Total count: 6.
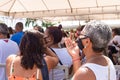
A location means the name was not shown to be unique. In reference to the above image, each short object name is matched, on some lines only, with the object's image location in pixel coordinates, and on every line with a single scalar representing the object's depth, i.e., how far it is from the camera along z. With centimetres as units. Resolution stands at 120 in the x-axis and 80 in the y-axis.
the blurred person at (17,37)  271
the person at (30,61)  144
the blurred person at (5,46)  202
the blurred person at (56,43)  188
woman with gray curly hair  108
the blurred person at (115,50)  289
